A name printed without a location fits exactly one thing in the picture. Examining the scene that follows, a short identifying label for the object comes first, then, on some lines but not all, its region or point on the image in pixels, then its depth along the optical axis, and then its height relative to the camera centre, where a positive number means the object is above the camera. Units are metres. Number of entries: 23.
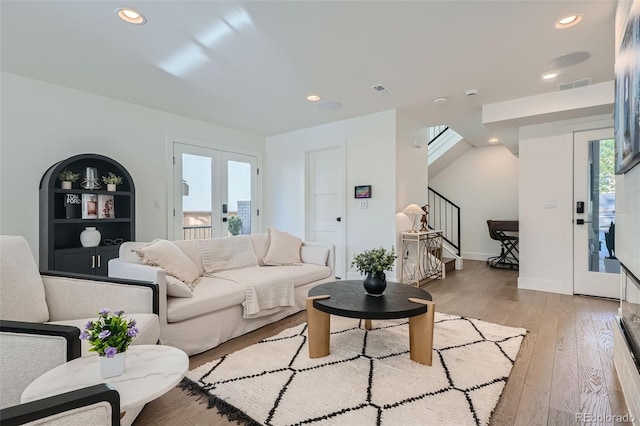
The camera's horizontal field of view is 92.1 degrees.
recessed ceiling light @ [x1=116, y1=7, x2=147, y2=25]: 2.18 +1.43
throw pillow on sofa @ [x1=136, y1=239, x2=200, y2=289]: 2.40 -0.38
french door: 4.66 +0.33
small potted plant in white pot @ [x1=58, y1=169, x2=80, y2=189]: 3.32 +0.38
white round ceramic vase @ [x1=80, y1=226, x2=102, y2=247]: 3.45 -0.28
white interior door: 4.87 +0.21
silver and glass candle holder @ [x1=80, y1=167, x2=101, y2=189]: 3.46 +0.38
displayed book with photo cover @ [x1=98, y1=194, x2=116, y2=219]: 3.58 +0.07
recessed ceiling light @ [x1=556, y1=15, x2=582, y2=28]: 2.25 +1.42
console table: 4.41 -0.71
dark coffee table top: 1.97 -0.63
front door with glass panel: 3.71 -0.03
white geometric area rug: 1.58 -1.03
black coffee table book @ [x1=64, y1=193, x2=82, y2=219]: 3.43 +0.08
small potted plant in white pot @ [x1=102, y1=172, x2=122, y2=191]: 3.61 +0.37
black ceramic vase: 2.31 -0.54
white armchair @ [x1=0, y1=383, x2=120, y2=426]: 0.73 -0.50
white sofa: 2.18 -0.66
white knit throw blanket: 2.65 -0.69
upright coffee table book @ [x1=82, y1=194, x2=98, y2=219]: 3.44 +0.07
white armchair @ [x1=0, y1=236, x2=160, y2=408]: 1.27 -0.52
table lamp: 4.37 +0.04
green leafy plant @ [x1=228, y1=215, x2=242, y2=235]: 5.29 -0.22
